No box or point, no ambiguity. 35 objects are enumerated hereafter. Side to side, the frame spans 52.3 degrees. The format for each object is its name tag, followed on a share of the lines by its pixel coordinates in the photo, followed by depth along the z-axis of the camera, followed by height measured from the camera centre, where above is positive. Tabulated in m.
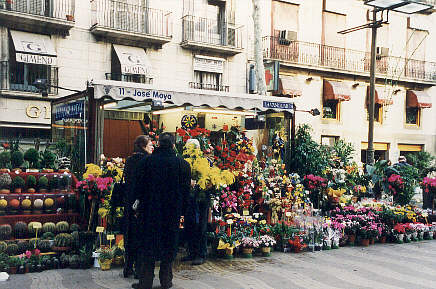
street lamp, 11.48 +3.60
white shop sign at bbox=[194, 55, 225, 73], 19.64 +3.46
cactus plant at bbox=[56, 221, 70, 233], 7.30 -1.44
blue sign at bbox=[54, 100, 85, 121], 9.44 +0.67
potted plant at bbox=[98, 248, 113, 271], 6.68 -1.80
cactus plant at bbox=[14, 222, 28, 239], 7.05 -1.45
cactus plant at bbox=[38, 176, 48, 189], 8.03 -0.78
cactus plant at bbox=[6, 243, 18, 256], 6.62 -1.64
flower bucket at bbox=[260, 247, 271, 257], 7.89 -1.95
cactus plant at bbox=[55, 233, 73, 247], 6.97 -1.58
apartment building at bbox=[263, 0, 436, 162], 21.44 +3.76
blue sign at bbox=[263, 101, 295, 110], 10.90 +0.92
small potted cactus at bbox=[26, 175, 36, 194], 8.00 -0.77
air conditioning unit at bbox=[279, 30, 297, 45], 21.16 +5.04
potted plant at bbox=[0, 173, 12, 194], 7.62 -0.76
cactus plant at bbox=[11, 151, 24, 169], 8.63 -0.39
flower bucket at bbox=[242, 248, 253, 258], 7.77 -1.94
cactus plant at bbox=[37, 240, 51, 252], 6.86 -1.65
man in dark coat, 5.31 -0.81
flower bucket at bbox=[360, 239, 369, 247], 9.12 -2.05
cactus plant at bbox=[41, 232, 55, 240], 7.05 -1.54
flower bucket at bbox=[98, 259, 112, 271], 6.67 -1.87
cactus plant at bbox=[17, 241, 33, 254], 6.76 -1.64
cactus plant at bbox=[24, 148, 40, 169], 8.86 -0.36
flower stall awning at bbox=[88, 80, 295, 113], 8.73 +0.97
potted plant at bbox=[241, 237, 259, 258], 7.76 -1.82
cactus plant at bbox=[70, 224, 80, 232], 7.31 -1.45
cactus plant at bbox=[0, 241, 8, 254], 6.57 -1.60
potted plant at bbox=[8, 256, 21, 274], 6.36 -1.80
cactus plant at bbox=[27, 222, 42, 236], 7.12 -1.43
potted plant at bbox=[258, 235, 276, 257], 7.89 -1.82
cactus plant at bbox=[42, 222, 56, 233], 7.21 -1.43
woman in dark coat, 5.85 -0.70
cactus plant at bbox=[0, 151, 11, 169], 8.47 -0.40
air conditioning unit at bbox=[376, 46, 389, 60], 23.94 +4.92
